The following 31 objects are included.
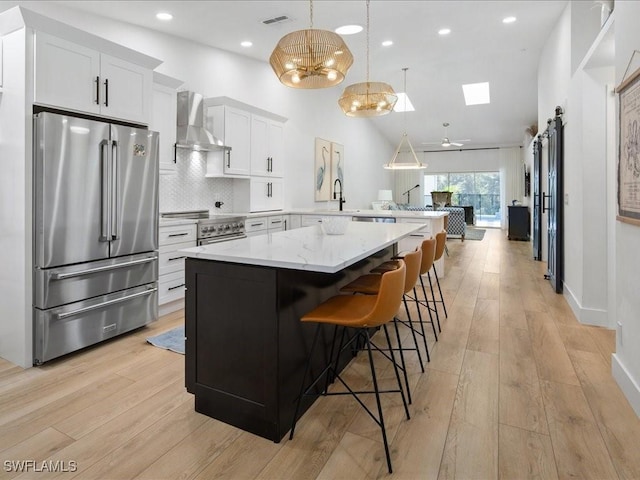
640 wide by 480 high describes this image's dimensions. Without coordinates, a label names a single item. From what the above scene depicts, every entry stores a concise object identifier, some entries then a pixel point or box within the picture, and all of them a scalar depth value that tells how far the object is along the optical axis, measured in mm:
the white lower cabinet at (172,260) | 3840
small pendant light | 8239
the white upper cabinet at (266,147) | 5555
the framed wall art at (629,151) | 2166
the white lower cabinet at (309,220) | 5918
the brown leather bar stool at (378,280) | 2289
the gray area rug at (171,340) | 3092
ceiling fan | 11530
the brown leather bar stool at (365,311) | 1789
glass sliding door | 14164
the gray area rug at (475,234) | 10828
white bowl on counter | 2896
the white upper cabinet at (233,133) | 4961
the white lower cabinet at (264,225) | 5109
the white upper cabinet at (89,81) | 2713
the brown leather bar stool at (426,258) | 2871
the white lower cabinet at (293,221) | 6109
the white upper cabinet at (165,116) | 4073
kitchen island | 1887
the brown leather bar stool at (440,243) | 3530
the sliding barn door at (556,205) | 4688
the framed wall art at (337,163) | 8688
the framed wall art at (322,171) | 8008
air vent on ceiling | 4611
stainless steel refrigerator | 2707
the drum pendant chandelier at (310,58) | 2787
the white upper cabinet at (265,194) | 5594
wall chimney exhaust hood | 4480
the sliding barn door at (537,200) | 7027
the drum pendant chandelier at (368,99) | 4086
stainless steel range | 4281
